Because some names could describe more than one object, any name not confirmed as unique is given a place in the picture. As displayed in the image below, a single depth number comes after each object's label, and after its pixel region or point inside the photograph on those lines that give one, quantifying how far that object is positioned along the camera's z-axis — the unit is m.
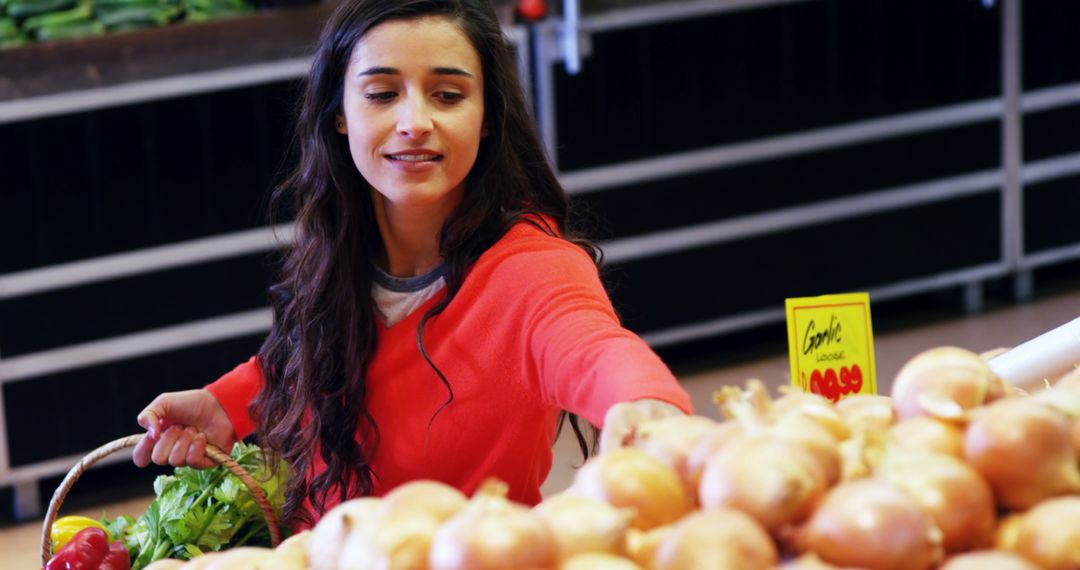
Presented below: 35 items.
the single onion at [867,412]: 1.67
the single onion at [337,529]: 1.55
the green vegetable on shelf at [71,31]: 3.83
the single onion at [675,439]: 1.60
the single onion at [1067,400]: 1.61
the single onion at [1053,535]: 1.51
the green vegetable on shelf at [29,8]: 3.89
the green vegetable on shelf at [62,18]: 3.86
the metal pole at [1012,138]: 5.18
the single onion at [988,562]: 1.46
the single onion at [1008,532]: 1.54
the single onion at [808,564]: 1.47
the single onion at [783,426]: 1.55
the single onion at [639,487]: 1.56
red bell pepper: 2.03
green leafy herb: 2.20
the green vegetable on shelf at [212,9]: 3.94
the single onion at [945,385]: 1.63
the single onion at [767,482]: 1.50
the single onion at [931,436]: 1.59
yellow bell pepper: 2.43
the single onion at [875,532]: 1.48
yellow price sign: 2.04
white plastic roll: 1.88
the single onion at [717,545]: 1.46
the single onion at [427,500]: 1.55
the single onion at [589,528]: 1.51
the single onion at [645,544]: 1.53
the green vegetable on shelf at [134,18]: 3.89
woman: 2.04
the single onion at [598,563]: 1.48
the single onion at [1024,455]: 1.55
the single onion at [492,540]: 1.47
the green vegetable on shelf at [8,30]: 3.82
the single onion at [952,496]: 1.53
